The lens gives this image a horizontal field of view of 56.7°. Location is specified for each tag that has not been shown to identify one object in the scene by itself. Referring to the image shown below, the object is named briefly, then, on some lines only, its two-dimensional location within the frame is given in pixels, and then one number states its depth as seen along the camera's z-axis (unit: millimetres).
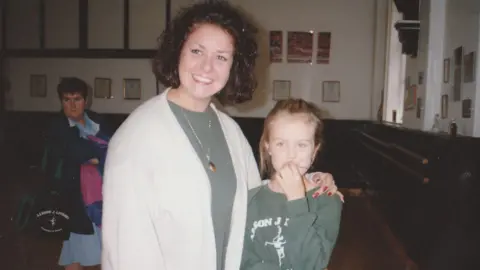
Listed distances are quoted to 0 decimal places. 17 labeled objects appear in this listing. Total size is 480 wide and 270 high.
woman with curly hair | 1192
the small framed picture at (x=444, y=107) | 3613
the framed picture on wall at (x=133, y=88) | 6555
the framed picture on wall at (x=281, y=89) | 6527
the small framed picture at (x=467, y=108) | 3021
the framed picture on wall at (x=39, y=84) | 6652
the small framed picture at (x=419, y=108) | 4216
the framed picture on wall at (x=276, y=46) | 6441
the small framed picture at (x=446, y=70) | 3652
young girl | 1274
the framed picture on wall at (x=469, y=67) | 2986
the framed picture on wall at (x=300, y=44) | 6430
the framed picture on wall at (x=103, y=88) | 6566
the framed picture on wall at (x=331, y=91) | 6492
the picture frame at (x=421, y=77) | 4223
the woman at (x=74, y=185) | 2748
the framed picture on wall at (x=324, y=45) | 6418
